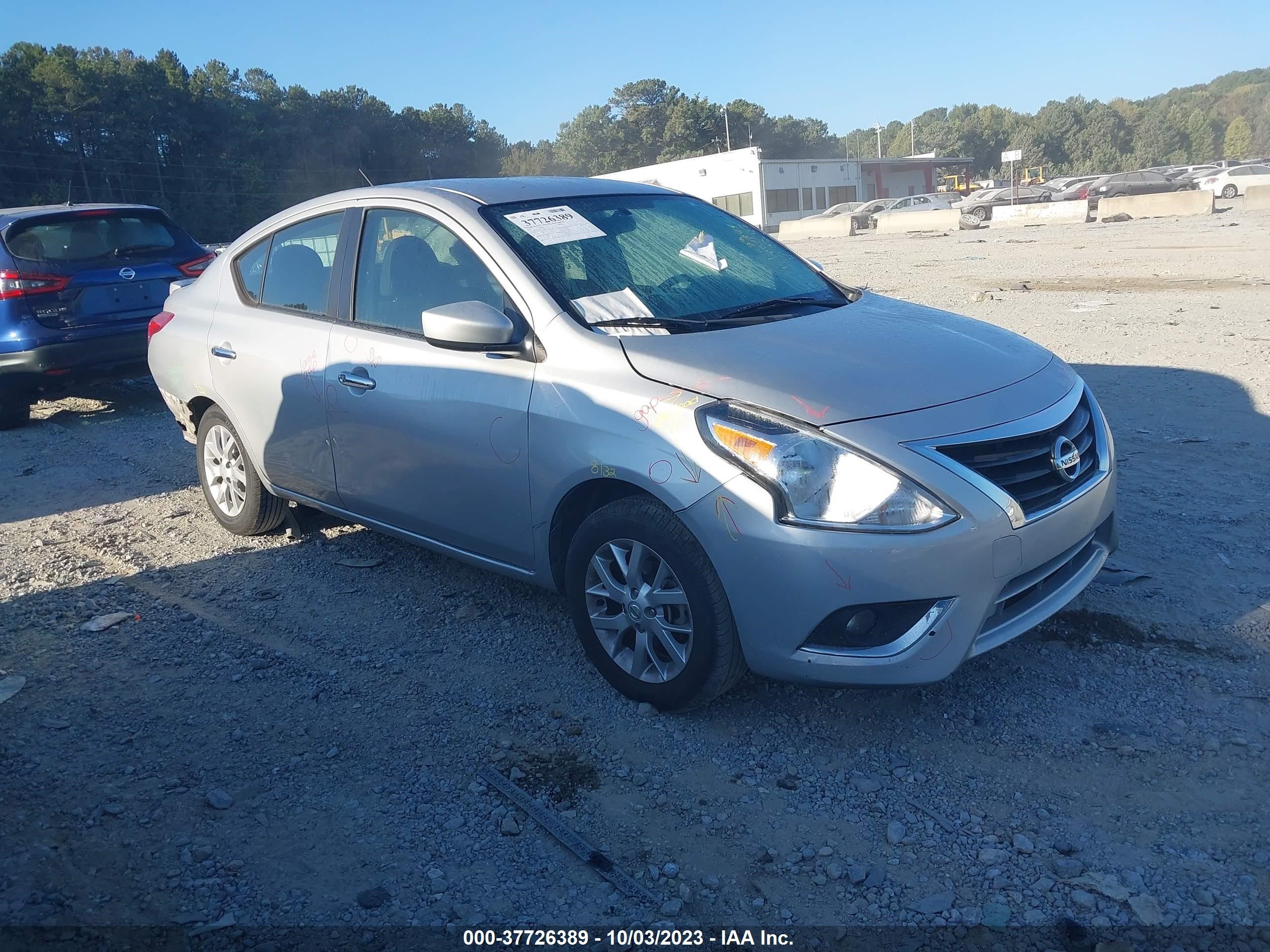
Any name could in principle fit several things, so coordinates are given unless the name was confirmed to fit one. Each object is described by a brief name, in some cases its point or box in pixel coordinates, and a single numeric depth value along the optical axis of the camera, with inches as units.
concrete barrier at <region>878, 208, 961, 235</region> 1387.8
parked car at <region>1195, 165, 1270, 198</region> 1604.3
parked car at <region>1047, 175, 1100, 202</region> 1722.4
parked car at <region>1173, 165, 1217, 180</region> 1793.8
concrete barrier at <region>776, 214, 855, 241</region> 1524.4
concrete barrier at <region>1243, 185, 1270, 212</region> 1179.9
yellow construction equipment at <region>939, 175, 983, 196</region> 3075.8
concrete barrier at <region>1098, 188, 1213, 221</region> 1229.1
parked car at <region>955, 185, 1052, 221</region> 1603.1
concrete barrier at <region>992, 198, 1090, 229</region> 1298.0
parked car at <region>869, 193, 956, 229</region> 1903.3
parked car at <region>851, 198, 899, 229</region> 1620.3
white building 2397.9
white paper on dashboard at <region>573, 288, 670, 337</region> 145.7
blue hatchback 327.6
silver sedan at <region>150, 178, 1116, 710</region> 118.0
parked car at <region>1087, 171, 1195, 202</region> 1664.6
